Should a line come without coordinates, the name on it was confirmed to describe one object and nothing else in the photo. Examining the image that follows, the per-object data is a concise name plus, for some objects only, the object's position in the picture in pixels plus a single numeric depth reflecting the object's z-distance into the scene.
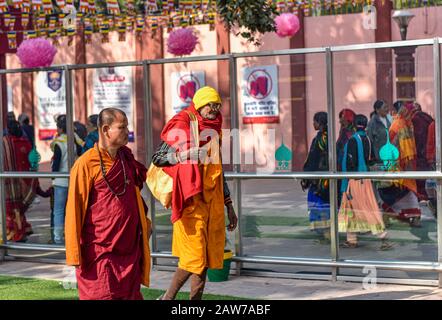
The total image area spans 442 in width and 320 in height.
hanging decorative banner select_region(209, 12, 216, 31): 23.94
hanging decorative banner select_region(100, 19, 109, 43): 23.47
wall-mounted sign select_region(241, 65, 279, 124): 10.39
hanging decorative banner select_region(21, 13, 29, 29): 17.34
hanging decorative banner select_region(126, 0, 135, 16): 23.11
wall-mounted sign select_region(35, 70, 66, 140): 11.59
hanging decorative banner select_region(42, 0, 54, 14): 16.33
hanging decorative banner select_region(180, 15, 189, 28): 23.32
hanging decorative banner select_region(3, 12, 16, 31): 16.41
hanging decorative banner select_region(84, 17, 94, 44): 23.67
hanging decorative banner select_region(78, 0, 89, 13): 18.08
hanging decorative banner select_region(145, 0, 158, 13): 19.72
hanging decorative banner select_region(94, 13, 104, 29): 23.69
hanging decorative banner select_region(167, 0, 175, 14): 21.21
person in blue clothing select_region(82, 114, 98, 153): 11.52
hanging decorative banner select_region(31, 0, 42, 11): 15.99
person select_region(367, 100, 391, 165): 9.71
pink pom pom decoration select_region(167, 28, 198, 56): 19.19
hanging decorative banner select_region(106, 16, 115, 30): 23.62
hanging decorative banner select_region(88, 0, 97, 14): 19.25
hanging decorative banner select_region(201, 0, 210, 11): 21.45
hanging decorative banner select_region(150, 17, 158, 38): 23.94
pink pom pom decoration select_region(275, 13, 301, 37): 19.61
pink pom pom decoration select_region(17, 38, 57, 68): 13.18
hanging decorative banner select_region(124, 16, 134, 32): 23.79
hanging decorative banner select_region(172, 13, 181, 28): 23.62
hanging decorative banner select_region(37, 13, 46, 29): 21.40
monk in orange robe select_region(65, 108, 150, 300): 6.71
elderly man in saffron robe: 8.06
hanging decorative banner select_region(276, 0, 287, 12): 19.94
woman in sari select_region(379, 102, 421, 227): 9.57
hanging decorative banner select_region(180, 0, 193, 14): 20.98
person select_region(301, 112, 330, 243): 10.09
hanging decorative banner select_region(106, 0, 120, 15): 17.80
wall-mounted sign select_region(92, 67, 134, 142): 11.34
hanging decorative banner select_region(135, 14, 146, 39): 24.03
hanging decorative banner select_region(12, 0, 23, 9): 15.37
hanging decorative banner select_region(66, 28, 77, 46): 24.50
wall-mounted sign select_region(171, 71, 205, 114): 11.32
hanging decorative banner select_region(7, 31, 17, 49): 14.84
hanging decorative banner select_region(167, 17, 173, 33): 23.50
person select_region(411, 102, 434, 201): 9.47
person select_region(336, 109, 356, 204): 9.98
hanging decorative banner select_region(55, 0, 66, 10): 16.55
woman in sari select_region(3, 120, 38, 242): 11.87
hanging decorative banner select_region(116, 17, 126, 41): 23.60
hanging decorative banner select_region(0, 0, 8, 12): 15.63
